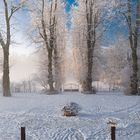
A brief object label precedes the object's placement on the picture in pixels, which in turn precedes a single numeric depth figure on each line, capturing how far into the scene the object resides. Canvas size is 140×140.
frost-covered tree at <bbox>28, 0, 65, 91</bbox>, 13.40
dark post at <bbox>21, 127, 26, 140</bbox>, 5.00
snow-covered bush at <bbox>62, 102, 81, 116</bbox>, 8.01
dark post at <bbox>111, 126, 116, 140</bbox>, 4.96
